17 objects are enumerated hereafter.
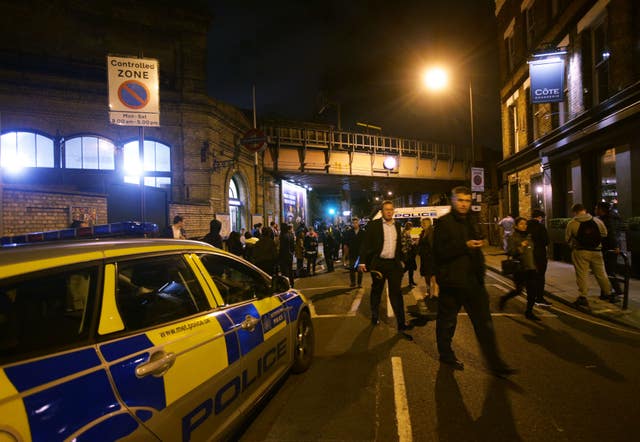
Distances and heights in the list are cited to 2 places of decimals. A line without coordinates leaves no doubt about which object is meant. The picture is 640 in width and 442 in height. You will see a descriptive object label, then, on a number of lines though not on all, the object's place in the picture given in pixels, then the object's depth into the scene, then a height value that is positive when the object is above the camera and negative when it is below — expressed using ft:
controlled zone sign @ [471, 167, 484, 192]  48.44 +4.77
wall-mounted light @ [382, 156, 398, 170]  82.94 +12.18
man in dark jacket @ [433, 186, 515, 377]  13.39 -2.10
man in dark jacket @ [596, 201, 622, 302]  25.00 -2.02
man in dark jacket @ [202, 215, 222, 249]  27.61 -0.66
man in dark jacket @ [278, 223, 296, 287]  33.24 -2.24
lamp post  55.36 +15.44
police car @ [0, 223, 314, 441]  5.20 -1.95
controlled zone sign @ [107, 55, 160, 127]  21.83 +7.65
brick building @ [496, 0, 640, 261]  33.78 +11.65
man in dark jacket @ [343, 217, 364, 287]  32.27 -2.21
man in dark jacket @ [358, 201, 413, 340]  18.53 -1.67
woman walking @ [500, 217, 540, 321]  20.65 -2.60
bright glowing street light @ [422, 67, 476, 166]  45.44 +16.78
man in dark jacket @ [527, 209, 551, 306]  21.62 -1.43
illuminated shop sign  41.30 +14.45
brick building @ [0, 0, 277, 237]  42.22 +13.69
